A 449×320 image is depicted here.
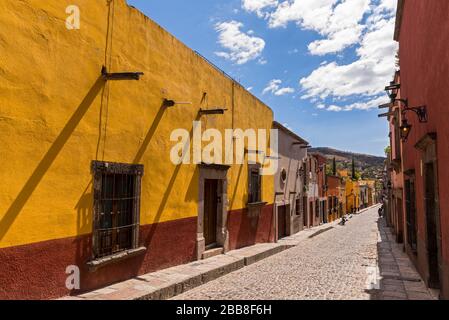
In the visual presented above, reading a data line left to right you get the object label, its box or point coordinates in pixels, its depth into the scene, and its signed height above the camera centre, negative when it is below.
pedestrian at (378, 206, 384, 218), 37.66 -2.31
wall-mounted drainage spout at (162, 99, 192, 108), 8.00 +1.87
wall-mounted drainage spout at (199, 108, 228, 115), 9.72 +2.06
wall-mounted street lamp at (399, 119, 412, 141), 8.69 +1.51
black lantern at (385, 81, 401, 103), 11.94 +3.40
